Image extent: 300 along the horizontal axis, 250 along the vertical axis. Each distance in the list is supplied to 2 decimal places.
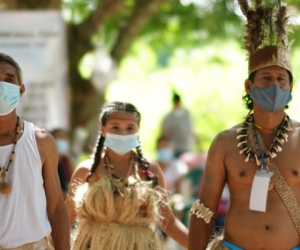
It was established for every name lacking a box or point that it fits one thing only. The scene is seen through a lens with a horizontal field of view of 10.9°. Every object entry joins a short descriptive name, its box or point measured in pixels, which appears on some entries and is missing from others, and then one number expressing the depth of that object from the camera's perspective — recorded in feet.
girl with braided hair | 36.25
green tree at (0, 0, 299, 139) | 82.71
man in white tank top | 29.65
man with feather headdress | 31.98
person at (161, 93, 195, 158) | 86.13
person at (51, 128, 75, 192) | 62.25
